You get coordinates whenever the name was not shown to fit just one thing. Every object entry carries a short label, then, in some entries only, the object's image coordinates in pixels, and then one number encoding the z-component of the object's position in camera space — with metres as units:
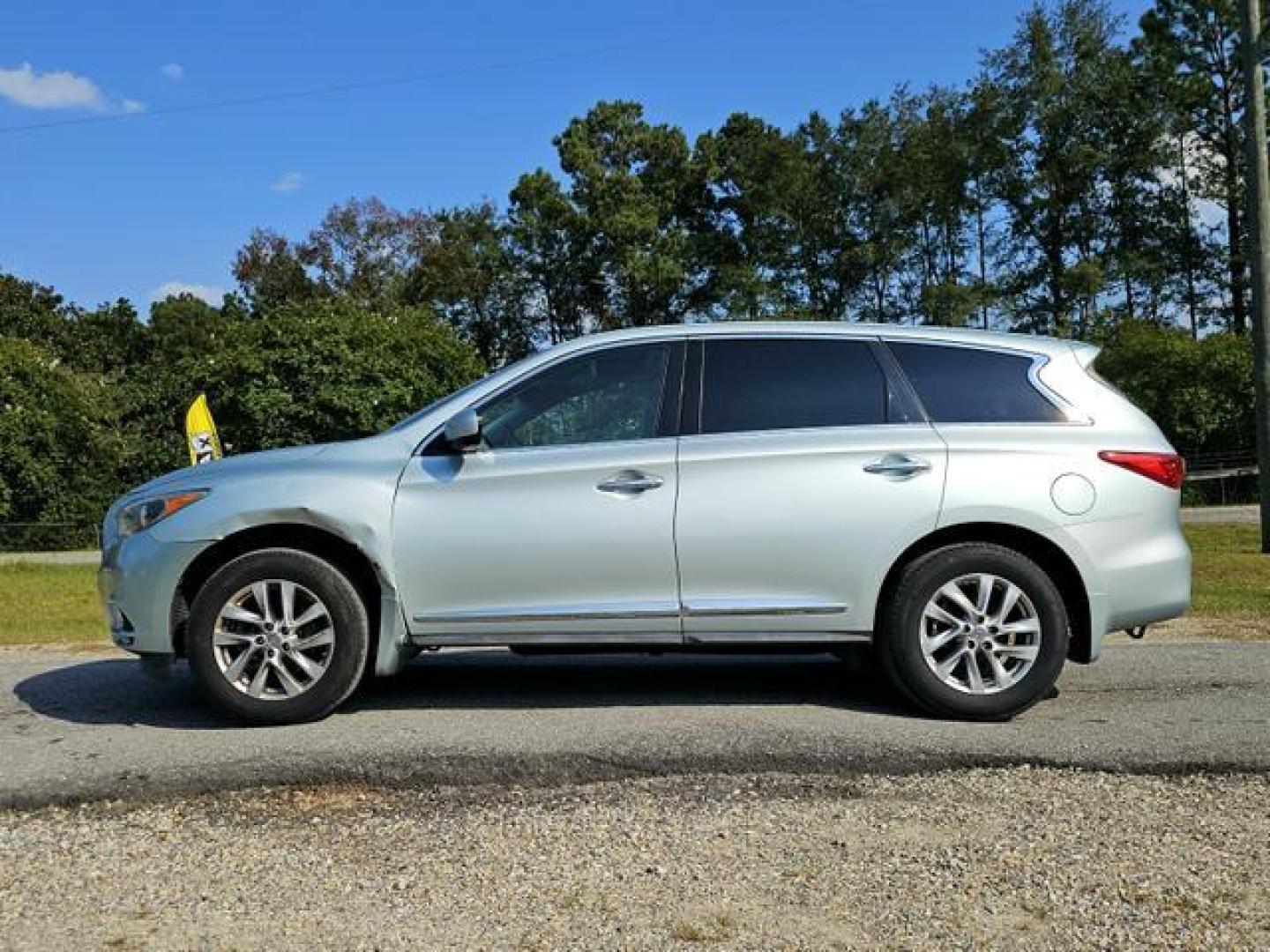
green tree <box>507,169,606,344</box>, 53.09
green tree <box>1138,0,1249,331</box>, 44.84
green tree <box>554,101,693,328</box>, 51.81
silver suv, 5.24
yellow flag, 17.83
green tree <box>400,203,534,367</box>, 53.47
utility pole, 16.05
